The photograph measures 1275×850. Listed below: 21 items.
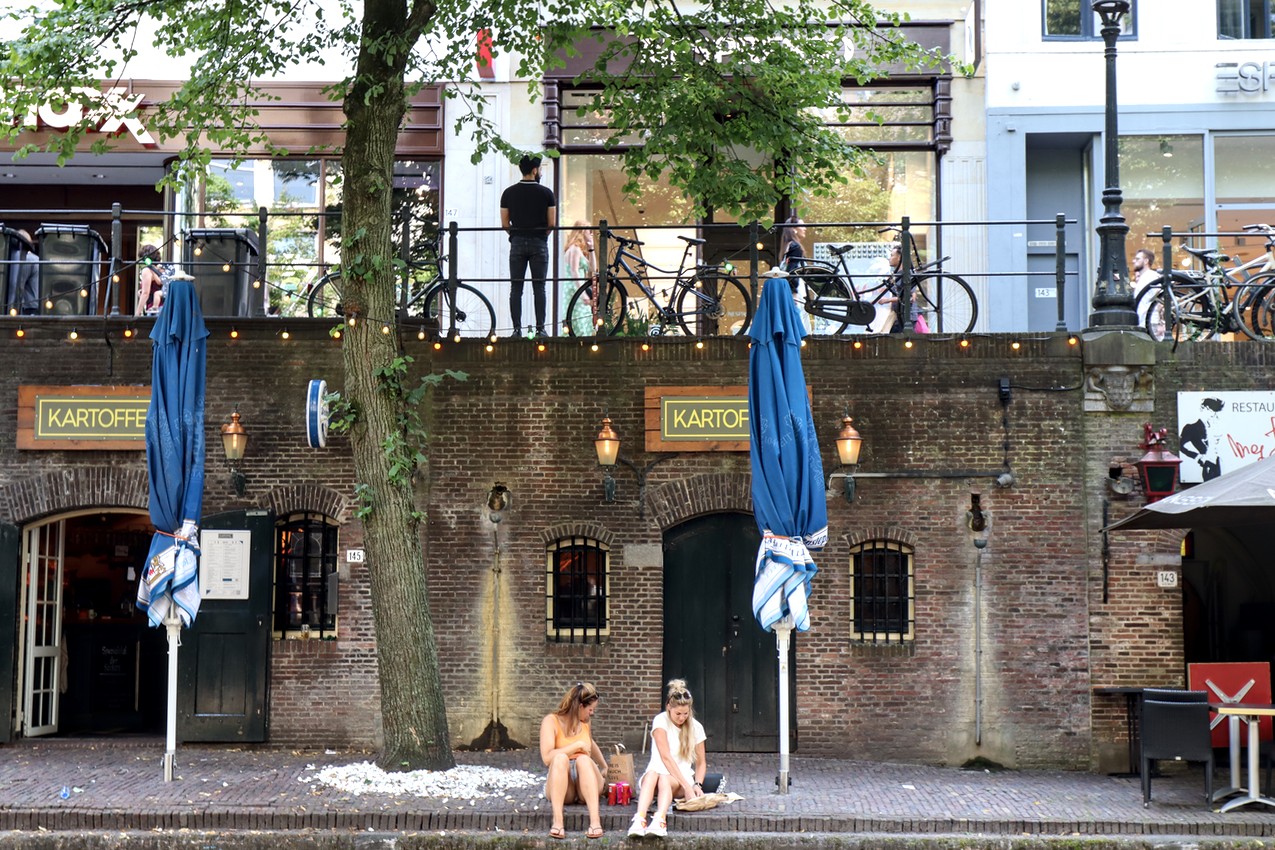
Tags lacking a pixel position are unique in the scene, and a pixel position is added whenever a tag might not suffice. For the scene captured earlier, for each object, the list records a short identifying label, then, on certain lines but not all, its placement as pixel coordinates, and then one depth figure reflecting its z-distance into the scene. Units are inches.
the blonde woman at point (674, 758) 441.1
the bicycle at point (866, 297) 621.3
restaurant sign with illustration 578.6
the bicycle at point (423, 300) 620.1
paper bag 474.9
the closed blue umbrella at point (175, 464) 520.4
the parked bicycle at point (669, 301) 625.3
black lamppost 584.1
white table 466.6
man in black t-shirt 636.7
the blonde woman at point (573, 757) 440.5
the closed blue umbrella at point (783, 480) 501.7
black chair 472.1
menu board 602.5
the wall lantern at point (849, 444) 579.8
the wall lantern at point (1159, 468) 566.9
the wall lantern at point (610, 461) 591.8
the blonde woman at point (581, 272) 636.1
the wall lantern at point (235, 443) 594.5
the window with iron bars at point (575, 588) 606.9
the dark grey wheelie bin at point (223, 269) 629.0
